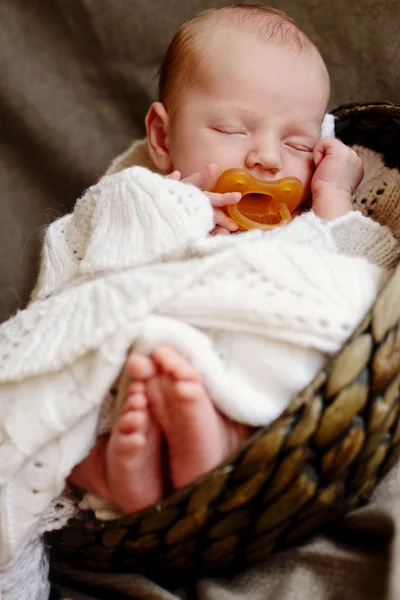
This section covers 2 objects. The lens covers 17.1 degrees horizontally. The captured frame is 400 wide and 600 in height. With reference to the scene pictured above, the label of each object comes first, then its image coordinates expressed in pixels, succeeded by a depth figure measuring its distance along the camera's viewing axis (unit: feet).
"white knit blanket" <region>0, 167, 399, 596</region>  1.66
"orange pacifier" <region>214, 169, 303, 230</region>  1.97
